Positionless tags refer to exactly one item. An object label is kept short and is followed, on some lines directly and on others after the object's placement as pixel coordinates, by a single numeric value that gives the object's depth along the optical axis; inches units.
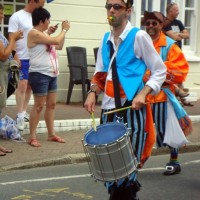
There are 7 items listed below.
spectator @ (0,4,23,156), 400.3
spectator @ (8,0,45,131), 492.4
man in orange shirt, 331.3
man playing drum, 241.8
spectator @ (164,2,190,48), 550.7
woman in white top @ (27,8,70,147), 424.9
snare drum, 218.6
